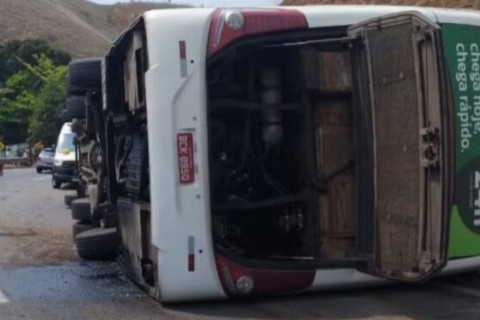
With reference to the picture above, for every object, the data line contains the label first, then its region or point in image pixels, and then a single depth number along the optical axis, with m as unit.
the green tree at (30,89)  66.94
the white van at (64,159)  23.84
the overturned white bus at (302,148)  6.73
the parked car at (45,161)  39.47
